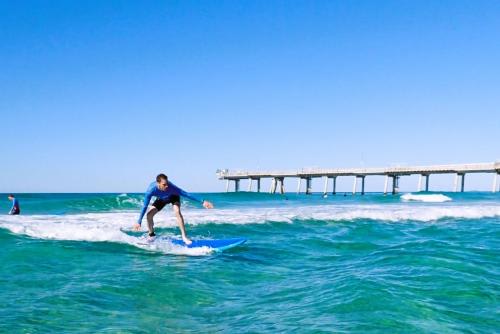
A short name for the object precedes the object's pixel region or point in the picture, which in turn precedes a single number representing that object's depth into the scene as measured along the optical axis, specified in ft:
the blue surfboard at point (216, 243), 37.24
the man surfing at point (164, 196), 36.65
